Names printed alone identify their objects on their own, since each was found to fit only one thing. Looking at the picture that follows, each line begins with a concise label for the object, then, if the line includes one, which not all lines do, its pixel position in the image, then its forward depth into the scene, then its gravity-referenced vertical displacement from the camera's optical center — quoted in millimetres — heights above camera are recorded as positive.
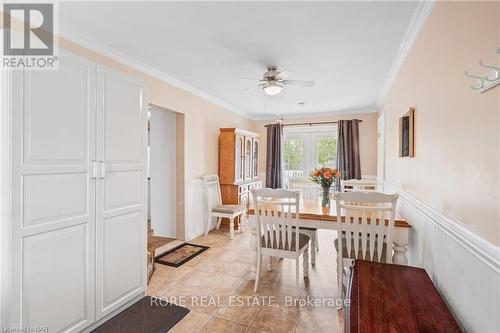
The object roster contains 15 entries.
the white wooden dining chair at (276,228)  2354 -616
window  5871 +384
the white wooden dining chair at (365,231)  2004 -548
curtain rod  5716 +972
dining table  2098 -536
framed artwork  2260 +304
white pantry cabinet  1398 -204
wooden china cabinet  4801 -63
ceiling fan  3018 +1027
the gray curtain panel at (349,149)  5387 +350
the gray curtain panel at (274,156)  6047 +214
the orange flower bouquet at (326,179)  2840 -157
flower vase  2854 -344
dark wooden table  1039 -653
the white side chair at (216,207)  4202 -742
